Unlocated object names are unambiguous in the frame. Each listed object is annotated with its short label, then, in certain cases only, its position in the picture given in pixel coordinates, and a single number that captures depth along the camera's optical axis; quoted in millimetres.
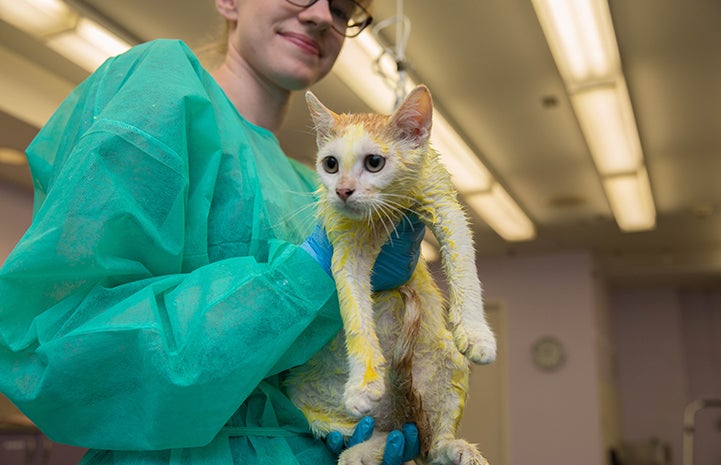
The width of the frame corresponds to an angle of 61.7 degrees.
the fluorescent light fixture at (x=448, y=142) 2931
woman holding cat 757
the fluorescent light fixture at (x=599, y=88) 2775
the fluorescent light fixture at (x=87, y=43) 2967
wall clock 6734
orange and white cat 708
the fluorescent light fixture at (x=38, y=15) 2811
